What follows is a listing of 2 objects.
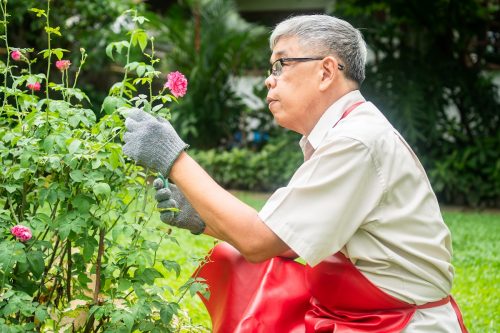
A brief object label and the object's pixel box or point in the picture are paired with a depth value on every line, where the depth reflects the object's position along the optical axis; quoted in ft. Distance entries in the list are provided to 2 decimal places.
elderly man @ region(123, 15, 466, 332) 6.93
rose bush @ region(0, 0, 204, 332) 7.76
